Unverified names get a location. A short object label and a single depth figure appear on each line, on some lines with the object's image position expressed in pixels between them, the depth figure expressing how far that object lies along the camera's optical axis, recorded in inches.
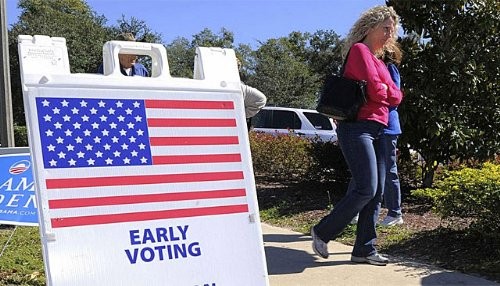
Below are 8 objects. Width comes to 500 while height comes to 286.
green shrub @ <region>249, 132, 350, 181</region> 337.1
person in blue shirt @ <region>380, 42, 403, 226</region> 230.2
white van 589.9
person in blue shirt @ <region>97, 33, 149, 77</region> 197.2
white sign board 94.3
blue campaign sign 188.7
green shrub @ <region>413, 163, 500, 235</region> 189.2
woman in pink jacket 176.9
